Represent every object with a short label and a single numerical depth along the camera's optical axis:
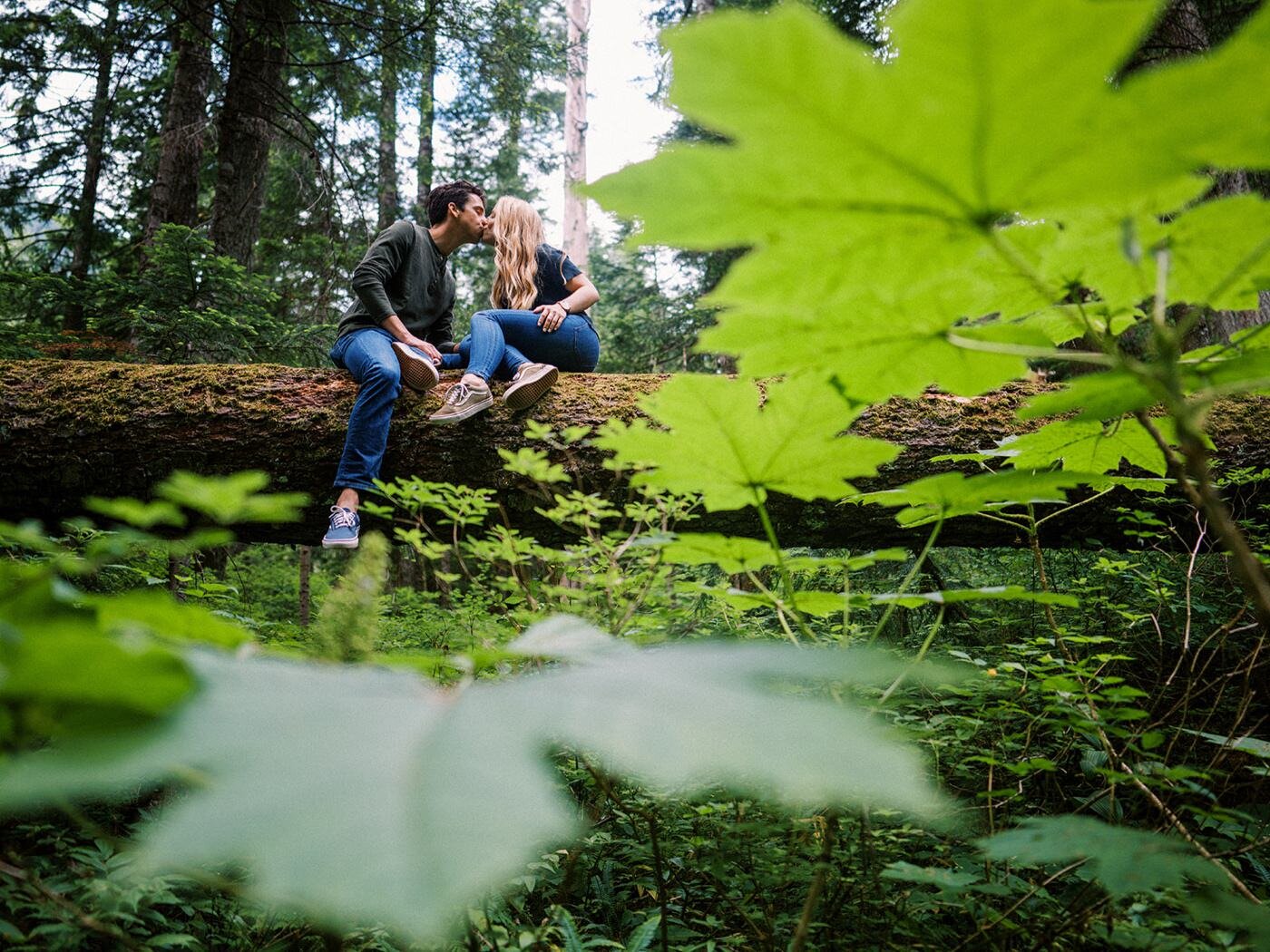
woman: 3.04
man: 2.84
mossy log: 2.95
